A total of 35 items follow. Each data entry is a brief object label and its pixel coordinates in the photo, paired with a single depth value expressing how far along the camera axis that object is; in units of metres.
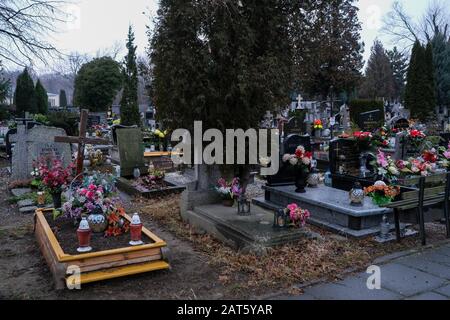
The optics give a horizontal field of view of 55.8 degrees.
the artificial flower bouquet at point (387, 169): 6.90
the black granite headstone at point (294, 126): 15.24
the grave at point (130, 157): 10.27
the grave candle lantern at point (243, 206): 6.40
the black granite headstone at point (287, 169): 8.08
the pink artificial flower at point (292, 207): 5.71
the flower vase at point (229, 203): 6.98
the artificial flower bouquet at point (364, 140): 9.12
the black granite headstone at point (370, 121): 14.61
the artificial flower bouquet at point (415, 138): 9.65
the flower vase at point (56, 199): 7.38
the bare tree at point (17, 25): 13.17
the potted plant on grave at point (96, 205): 5.43
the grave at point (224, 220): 5.46
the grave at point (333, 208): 6.32
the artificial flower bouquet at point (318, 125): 18.62
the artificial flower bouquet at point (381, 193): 6.25
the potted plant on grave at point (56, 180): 7.32
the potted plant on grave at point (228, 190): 6.78
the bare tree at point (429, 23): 45.03
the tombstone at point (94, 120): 21.92
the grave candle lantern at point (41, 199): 8.46
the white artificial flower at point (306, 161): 7.55
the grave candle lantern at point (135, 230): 4.92
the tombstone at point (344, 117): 19.14
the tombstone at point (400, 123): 15.57
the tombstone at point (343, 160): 8.83
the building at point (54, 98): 87.59
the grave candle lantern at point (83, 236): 4.72
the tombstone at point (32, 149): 10.37
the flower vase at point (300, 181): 7.66
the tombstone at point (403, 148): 9.94
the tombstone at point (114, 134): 15.70
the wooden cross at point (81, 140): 7.40
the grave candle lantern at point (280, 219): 5.75
